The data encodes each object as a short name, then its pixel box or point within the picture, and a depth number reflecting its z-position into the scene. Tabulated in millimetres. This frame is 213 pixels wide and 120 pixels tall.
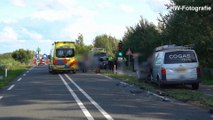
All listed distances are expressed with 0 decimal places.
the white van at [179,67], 20156
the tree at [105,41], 99819
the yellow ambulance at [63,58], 39625
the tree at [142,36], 41900
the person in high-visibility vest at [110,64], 44450
